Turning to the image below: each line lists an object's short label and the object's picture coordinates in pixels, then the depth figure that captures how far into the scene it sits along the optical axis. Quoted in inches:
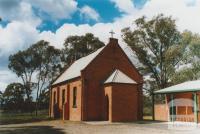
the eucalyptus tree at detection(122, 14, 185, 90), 1921.8
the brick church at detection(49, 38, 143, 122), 1149.1
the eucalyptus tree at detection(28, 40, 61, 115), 2556.6
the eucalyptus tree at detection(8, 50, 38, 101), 2584.9
